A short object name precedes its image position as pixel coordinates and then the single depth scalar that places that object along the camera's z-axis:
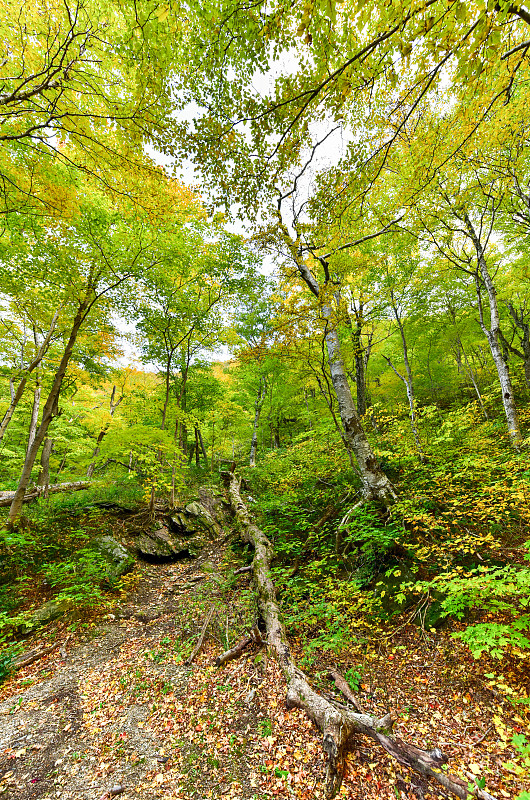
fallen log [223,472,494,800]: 2.39
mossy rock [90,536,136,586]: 6.44
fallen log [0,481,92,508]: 9.04
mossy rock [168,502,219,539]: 9.04
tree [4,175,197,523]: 7.67
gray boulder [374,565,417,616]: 4.32
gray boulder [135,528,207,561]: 7.72
